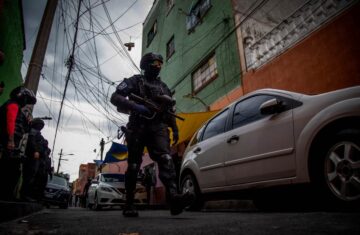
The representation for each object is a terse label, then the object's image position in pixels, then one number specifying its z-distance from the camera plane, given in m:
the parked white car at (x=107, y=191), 9.30
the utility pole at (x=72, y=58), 7.25
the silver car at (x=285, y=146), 2.50
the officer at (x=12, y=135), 3.34
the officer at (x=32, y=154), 4.83
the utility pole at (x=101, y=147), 31.37
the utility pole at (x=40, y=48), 4.94
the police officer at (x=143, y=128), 3.35
